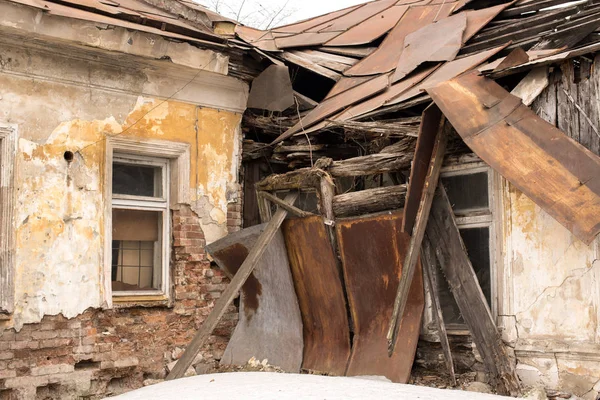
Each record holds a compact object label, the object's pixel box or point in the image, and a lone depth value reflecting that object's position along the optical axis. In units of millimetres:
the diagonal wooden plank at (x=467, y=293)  6262
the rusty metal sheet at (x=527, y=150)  5492
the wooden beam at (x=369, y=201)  7070
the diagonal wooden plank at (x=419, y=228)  6457
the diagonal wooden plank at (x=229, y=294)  7020
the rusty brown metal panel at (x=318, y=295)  7457
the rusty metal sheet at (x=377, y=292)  6871
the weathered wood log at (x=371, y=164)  7078
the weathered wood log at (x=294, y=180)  7648
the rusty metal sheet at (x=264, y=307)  7832
